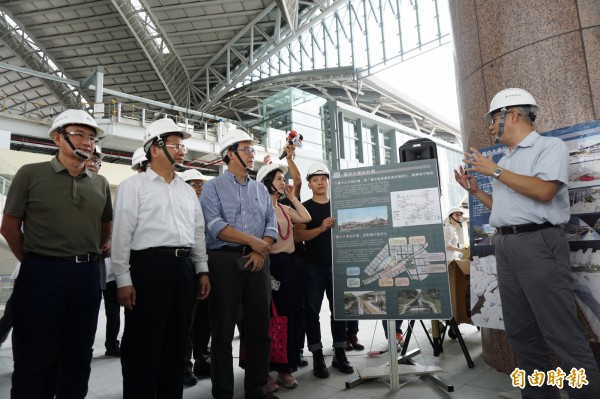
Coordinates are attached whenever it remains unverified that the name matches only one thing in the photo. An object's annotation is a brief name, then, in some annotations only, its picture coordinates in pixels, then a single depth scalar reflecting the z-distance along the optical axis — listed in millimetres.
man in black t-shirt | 3271
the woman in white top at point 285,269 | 2990
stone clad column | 2770
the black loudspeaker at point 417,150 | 3186
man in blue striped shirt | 2467
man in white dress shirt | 2145
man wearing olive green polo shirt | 1918
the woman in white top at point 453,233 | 5584
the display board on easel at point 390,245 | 2818
